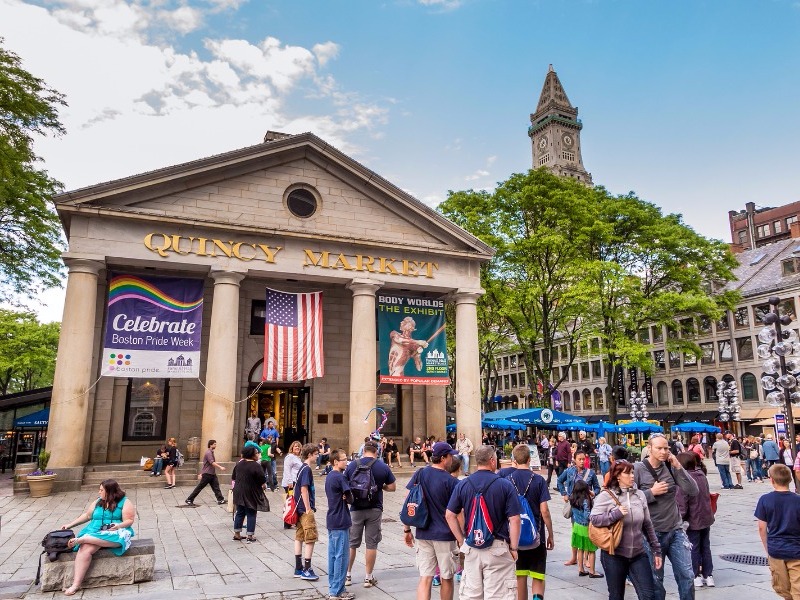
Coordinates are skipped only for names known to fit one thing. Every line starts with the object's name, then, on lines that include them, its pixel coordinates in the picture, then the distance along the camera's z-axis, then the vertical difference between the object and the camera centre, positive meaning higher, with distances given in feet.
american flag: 68.49 +9.14
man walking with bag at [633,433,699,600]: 21.24 -3.63
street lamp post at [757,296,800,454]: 49.24 +4.31
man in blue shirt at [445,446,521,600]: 18.85 -4.43
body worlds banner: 75.46 +9.30
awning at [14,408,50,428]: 80.64 -0.64
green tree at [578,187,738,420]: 109.19 +27.64
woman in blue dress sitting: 25.94 -4.99
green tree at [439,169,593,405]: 105.29 +29.41
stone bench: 25.72 -6.91
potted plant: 54.70 -6.23
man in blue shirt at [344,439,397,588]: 26.78 -4.66
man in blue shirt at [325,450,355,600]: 24.85 -4.92
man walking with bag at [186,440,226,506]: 48.01 -4.95
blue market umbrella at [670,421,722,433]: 107.45 -2.92
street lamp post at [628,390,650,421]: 128.16 +0.62
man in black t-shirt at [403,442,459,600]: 21.39 -4.58
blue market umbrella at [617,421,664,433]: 96.27 -2.56
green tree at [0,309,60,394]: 146.61 +17.85
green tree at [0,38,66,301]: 67.77 +30.43
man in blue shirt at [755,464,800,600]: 20.45 -4.26
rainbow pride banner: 62.80 +9.62
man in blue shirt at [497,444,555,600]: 22.18 -4.20
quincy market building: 64.13 +17.24
